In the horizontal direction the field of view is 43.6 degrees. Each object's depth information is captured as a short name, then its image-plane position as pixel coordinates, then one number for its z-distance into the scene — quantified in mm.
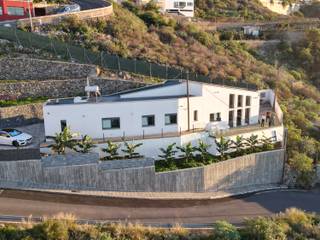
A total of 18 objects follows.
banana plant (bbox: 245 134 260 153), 26234
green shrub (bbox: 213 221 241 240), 17531
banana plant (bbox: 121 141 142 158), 23484
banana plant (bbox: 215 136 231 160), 24789
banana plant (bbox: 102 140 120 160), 23375
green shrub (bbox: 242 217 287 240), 17859
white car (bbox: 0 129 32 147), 24745
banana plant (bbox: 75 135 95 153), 23016
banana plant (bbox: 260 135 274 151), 26797
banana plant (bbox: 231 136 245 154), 25750
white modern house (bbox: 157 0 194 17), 72250
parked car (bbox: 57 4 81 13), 45188
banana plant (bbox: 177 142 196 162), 24386
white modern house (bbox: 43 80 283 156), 24781
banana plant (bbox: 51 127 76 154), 22797
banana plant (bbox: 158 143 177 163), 24203
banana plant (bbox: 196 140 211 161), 24773
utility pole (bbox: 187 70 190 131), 26042
